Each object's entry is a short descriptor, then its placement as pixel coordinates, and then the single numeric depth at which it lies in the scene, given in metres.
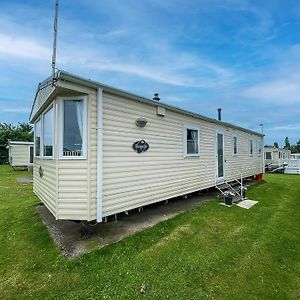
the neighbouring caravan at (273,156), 25.15
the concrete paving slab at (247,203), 7.57
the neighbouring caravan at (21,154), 20.75
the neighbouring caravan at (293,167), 22.55
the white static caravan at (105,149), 4.58
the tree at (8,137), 28.67
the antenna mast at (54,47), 4.12
